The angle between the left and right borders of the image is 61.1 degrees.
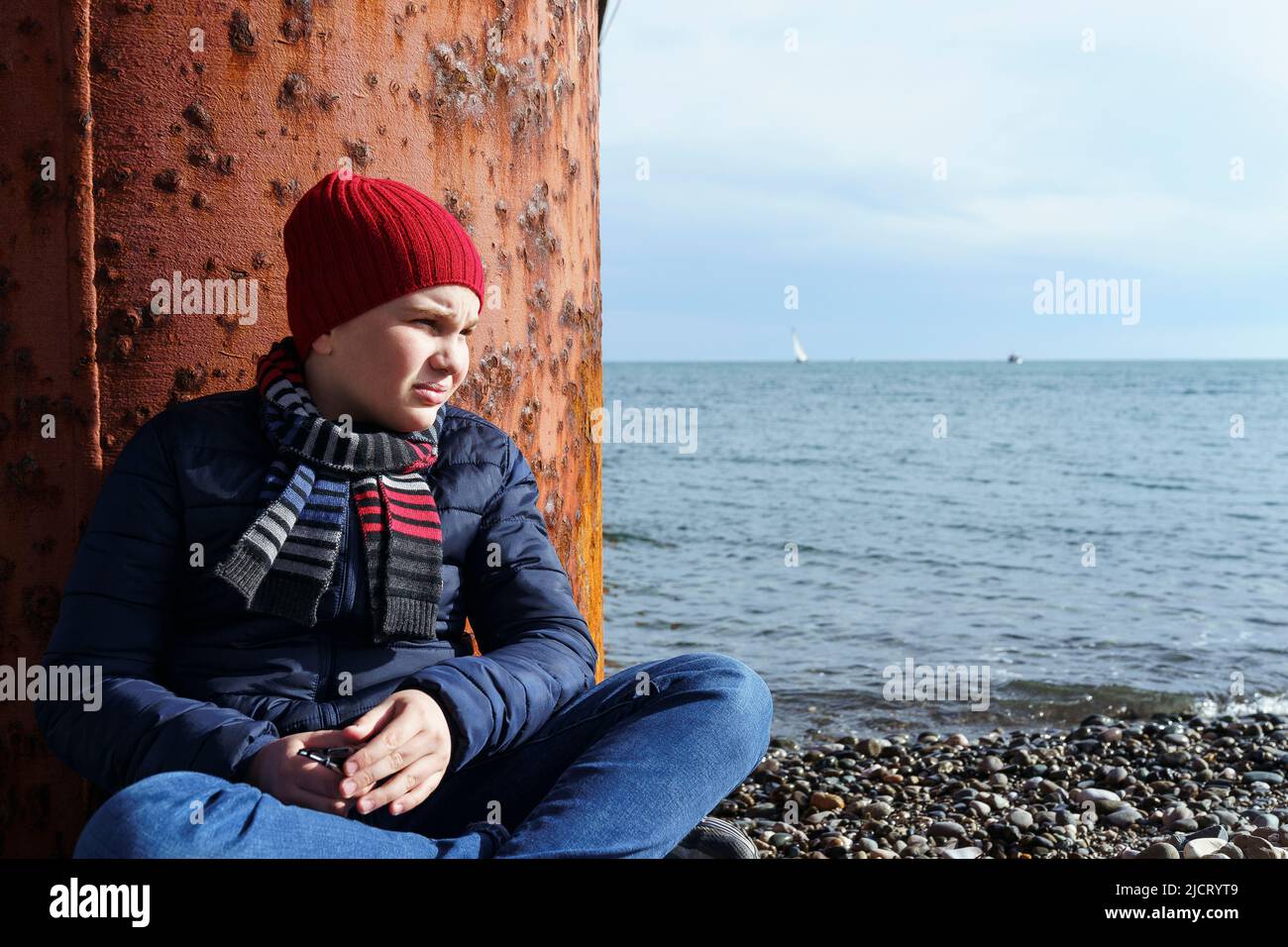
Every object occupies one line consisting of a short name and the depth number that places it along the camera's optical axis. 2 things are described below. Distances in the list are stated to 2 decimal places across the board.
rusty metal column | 2.45
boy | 2.01
